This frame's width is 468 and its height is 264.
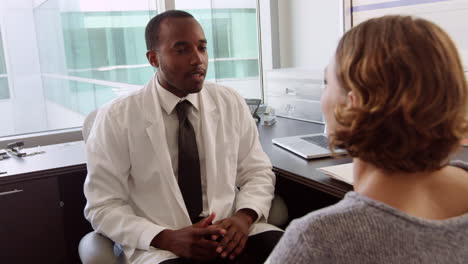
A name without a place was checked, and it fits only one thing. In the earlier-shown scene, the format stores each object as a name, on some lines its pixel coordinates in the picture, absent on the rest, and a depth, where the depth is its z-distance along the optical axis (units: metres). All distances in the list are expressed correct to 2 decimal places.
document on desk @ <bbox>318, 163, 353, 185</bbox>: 1.35
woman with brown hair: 0.63
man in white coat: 1.45
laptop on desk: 1.70
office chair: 1.32
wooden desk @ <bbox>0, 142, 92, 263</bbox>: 1.69
